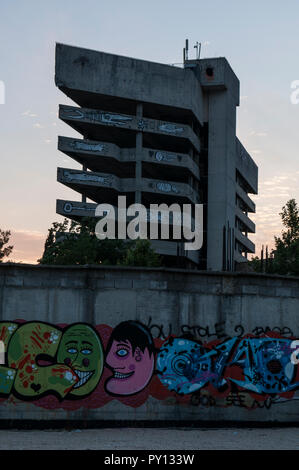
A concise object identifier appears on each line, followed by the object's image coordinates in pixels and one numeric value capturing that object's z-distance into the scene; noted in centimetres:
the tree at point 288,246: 7275
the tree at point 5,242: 9350
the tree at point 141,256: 5438
